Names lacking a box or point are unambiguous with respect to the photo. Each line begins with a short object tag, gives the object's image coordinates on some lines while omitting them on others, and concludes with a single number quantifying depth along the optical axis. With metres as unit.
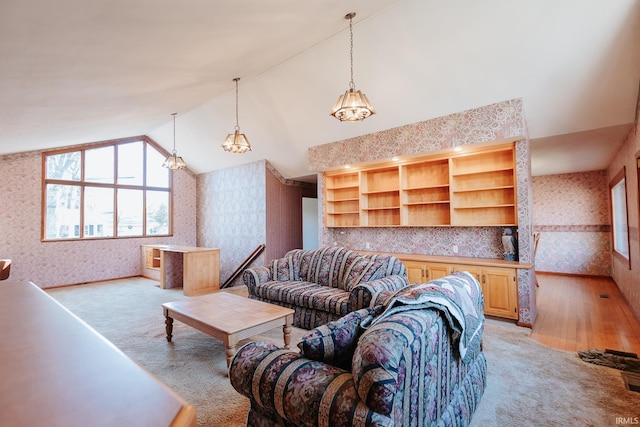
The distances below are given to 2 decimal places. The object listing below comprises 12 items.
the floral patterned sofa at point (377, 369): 1.30
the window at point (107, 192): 6.87
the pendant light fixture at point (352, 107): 2.87
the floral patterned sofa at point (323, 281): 3.40
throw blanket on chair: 1.69
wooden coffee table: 2.72
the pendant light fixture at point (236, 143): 4.26
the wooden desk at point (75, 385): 0.42
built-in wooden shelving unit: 4.46
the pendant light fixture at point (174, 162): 5.86
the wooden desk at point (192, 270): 5.95
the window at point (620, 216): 4.90
